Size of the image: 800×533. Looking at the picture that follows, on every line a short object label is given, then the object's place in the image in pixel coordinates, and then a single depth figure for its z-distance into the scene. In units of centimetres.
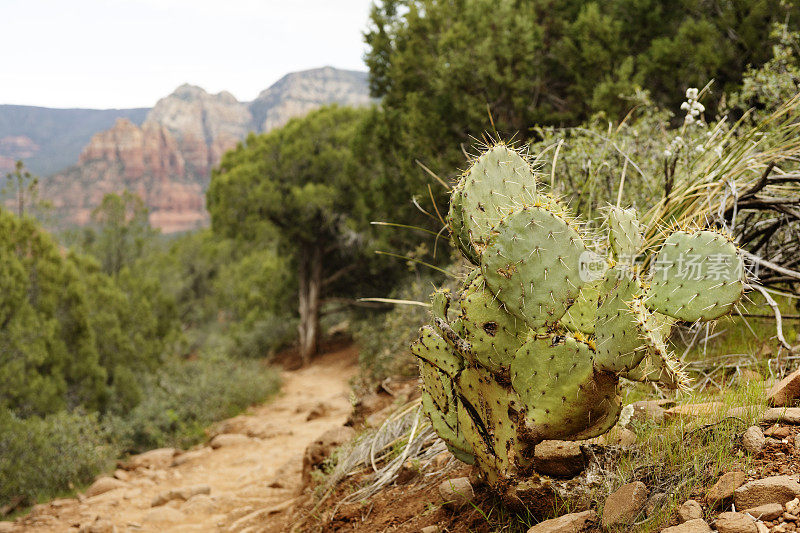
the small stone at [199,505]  424
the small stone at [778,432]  178
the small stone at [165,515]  418
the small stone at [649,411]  217
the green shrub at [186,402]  803
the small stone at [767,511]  142
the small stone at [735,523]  139
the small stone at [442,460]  271
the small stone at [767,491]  147
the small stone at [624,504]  166
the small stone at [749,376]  239
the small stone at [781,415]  183
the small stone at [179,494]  471
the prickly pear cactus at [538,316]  172
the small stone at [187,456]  618
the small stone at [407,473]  276
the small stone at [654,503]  165
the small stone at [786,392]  199
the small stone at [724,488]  155
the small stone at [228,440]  670
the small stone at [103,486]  545
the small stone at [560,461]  201
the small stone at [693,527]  144
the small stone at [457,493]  217
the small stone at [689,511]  152
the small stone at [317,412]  748
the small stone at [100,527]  416
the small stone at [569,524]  166
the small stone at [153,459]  635
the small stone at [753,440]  171
